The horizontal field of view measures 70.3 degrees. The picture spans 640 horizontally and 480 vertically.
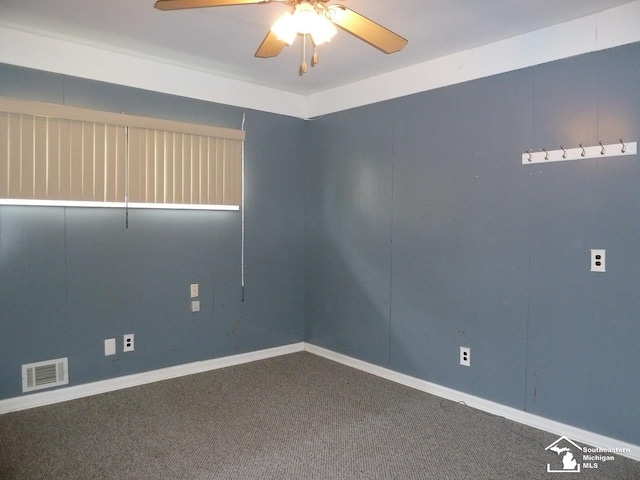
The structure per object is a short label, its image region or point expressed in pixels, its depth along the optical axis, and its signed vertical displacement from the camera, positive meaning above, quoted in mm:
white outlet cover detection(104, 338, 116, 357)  3473 -923
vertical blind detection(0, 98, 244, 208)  3062 +516
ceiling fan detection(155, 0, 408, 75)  1887 +899
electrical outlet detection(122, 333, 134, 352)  3564 -918
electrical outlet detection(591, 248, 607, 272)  2689 -178
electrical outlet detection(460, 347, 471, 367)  3328 -937
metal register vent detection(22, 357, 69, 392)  3143 -1049
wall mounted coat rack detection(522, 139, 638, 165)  2609 +473
